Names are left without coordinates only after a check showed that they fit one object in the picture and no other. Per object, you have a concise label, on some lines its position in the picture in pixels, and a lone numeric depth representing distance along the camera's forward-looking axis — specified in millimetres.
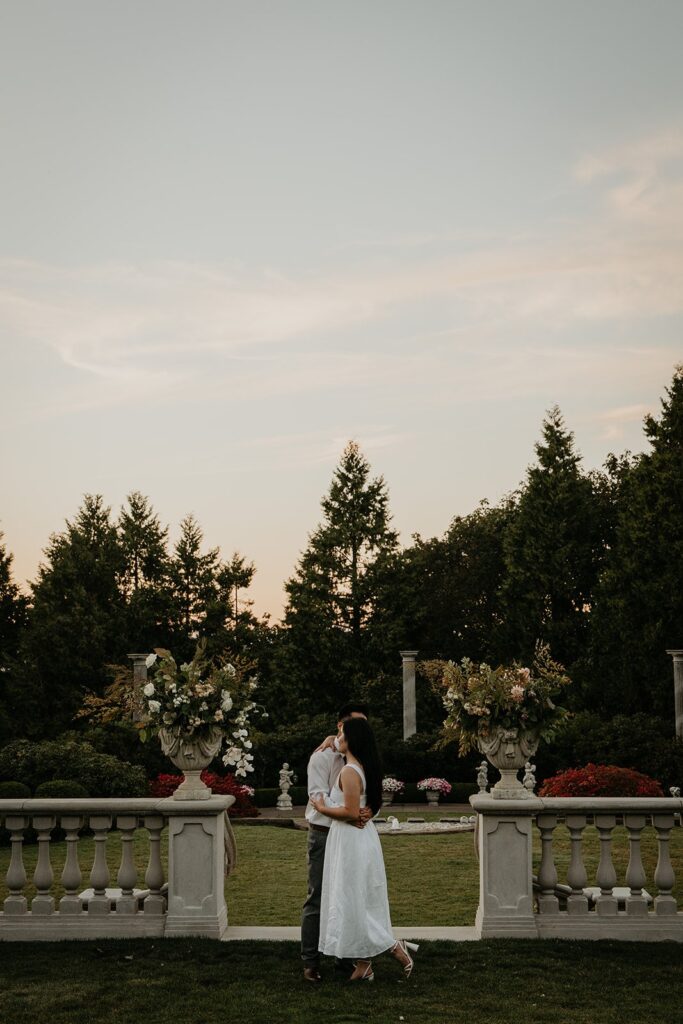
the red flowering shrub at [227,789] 20875
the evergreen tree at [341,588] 37812
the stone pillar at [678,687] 25812
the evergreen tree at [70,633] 38250
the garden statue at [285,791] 25484
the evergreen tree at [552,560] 35375
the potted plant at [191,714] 8391
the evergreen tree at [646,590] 30750
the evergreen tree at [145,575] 40969
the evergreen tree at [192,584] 41250
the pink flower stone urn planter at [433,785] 26078
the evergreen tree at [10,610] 41938
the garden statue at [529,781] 21622
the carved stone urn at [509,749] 8539
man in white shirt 7199
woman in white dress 7016
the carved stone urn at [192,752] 8422
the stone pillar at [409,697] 30828
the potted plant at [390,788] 26328
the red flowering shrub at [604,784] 18844
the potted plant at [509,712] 8578
